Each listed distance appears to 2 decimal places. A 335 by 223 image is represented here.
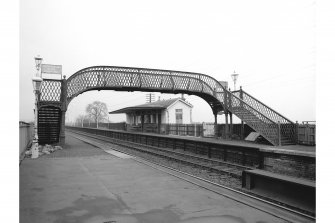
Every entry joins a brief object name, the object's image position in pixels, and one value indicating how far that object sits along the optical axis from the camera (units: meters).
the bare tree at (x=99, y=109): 98.56
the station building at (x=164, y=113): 33.41
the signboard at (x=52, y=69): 15.48
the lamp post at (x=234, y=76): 22.38
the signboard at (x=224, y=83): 22.00
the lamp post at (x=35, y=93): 12.67
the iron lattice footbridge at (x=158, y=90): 16.41
